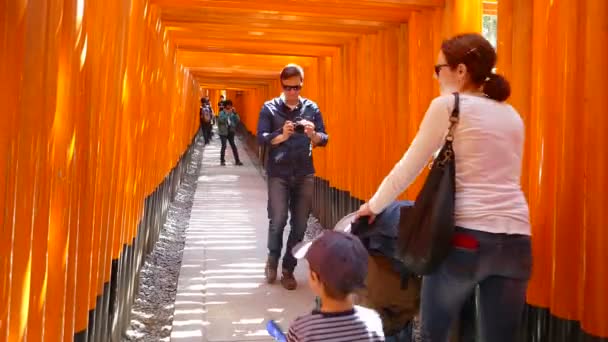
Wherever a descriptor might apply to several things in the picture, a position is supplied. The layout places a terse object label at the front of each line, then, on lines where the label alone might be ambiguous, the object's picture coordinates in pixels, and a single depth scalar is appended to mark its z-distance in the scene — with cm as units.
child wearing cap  214
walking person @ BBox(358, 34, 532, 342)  241
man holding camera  548
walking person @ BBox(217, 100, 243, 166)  1884
